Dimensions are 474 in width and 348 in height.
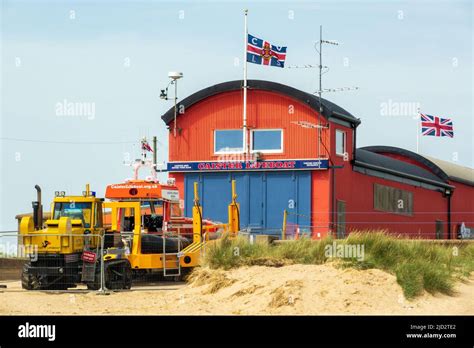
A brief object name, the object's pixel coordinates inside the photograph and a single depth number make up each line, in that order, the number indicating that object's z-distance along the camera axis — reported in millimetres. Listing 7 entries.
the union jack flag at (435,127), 54375
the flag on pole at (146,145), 47103
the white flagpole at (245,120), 40062
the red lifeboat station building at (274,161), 38812
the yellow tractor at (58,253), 26250
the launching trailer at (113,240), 26359
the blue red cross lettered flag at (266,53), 41500
